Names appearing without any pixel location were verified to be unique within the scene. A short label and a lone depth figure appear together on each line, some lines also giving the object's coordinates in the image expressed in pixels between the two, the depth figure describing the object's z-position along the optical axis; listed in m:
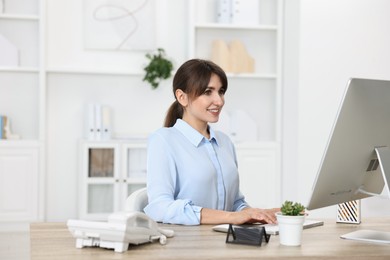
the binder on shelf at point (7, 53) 5.32
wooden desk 1.72
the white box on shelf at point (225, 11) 5.60
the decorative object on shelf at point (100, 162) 5.33
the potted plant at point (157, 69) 5.46
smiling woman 2.41
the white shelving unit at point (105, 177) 5.32
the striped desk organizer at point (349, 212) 2.42
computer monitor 1.88
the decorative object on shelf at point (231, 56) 5.57
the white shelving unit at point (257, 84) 5.61
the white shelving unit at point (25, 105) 5.25
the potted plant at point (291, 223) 1.87
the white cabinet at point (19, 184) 5.23
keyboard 2.10
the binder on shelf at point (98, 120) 5.40
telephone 1.73
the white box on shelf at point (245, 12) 5.61
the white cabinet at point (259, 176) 5.60
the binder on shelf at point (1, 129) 5.28
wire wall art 5.56
